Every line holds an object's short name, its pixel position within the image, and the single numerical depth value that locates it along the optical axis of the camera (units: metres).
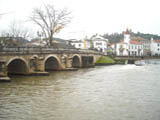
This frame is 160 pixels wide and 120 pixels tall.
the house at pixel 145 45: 140.00
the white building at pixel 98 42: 113.88
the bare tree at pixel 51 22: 54.75
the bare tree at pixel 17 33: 70.47
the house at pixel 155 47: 147.62
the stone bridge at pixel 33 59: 31.02
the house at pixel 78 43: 111.31
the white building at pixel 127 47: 120.12
